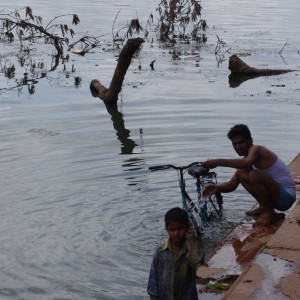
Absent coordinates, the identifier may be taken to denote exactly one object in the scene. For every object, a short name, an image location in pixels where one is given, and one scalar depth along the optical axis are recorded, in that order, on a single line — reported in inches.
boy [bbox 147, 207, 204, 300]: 201.3
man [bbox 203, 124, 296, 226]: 308.3
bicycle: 293.4
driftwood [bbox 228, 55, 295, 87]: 722.8
